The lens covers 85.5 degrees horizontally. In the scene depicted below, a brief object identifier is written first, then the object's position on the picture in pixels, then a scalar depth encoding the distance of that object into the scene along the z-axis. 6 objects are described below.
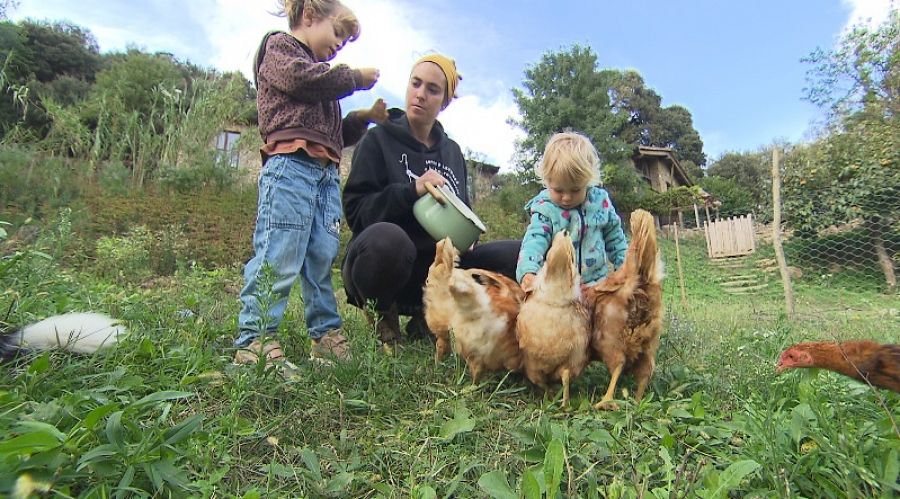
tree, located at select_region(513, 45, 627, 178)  19.95
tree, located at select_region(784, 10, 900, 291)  7.71
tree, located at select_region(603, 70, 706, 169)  34.31
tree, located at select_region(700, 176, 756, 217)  24.97
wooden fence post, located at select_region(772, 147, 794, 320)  5.99
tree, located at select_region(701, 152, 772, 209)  32.69
